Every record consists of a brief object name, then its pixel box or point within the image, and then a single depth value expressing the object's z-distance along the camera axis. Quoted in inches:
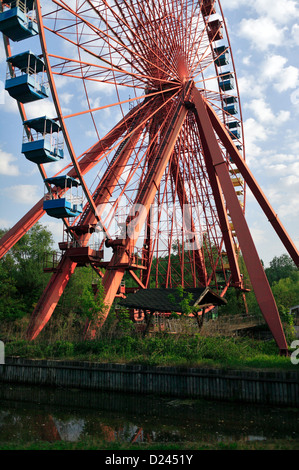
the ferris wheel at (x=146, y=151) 642.8
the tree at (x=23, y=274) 1113.9
